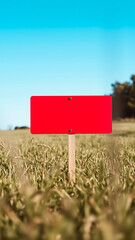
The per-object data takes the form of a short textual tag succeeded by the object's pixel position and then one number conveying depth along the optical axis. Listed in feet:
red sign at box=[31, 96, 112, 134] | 7.61
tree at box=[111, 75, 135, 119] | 127.03
